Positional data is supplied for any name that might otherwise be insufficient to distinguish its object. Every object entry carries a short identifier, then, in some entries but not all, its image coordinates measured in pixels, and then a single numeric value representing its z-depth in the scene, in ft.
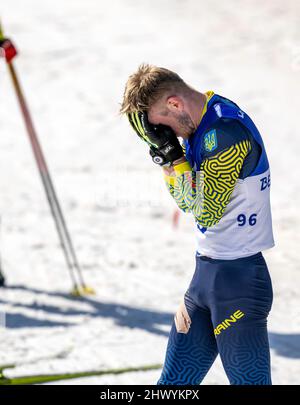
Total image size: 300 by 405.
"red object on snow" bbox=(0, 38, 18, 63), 43.24
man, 20.36
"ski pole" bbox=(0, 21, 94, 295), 45.24
